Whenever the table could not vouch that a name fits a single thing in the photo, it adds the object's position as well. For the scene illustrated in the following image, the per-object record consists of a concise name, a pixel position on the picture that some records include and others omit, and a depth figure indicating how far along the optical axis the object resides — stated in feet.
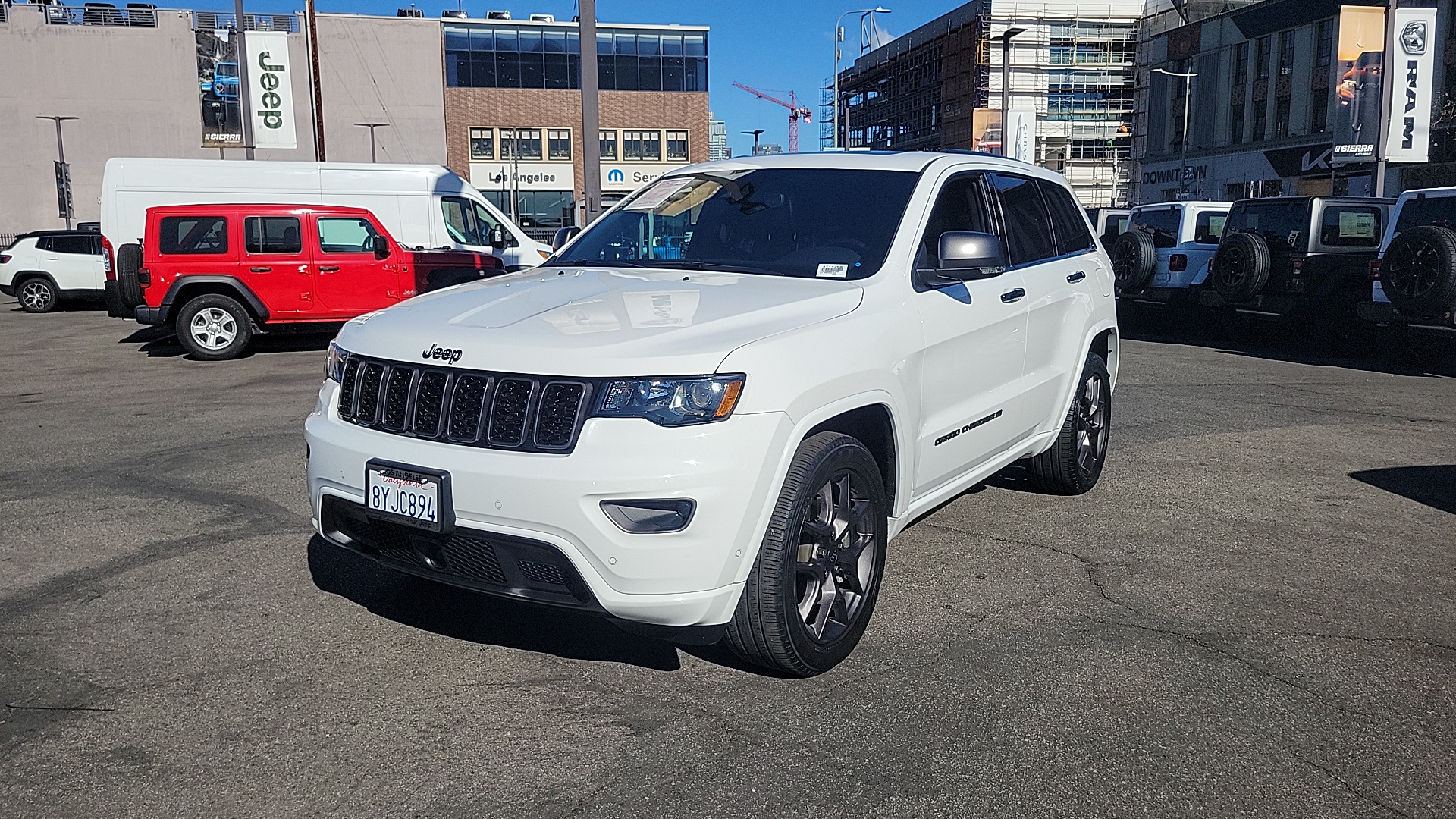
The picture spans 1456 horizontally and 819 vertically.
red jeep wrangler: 45.47
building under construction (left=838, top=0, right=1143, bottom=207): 274.57
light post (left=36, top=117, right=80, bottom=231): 149.79
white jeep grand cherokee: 11.07
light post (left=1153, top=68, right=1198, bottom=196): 196.03
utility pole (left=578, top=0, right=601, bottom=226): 42.88
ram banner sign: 69.41
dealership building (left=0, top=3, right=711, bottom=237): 207.21
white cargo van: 55.06
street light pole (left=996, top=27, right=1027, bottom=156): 130.00
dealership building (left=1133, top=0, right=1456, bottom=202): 159.02
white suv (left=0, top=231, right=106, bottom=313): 72.64
